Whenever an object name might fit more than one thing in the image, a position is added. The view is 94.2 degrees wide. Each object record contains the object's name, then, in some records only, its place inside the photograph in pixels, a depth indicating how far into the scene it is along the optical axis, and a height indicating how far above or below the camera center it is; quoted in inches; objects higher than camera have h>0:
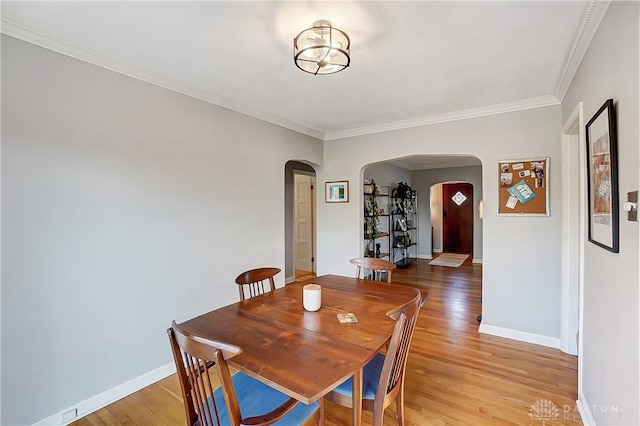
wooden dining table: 44.8 -24.1
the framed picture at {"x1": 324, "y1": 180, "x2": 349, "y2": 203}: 165.3 +11.1
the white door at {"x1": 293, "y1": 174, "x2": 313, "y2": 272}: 236.1 -9.4
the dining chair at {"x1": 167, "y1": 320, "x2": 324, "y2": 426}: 40.4 -30.6
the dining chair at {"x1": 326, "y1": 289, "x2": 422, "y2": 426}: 52.6 -34.9
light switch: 47.0 +0.5
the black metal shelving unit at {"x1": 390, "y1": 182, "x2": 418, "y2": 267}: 275.9 -11.3
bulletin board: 115.6 +9.2
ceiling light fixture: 66.6 +37.8
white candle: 70.6 -20.9
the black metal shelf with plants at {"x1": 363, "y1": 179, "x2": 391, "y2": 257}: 215.5 -6.2
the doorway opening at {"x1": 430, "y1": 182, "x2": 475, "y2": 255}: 349.7 -9.1
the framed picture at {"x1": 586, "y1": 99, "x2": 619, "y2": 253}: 55.6 +6.5
